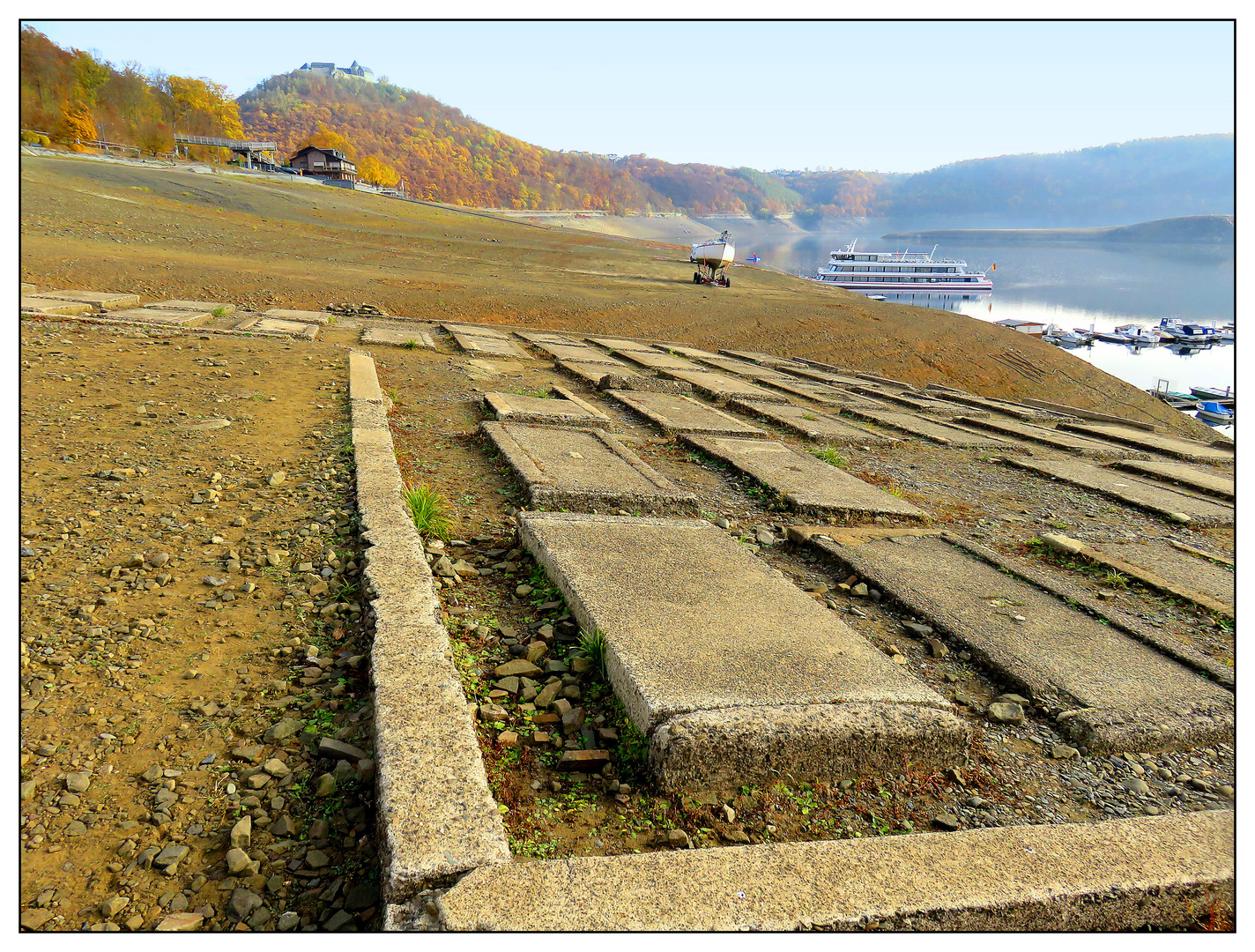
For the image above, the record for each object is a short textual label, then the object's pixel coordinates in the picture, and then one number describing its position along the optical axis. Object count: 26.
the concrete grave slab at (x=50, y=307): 8.12
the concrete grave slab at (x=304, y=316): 10.81
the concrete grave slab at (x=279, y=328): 9.09
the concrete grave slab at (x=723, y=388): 8.17
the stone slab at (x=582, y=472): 3.96
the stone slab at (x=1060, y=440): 7.32
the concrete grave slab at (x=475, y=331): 12.01
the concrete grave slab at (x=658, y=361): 10.08
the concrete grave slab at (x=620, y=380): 8.16
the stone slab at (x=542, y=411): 5.66
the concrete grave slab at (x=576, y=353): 10.20
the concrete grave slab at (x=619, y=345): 12.39
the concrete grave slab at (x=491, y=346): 9.91
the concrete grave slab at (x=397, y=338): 9.65
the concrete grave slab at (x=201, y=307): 10.37
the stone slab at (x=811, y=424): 6.82
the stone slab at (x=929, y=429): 7.37
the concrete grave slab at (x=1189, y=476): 5.97
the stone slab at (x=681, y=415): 6.32
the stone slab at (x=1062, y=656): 2.43
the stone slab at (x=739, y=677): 1.96
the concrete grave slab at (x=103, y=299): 9.20
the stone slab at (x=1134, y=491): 5.25
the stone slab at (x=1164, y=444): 7.47
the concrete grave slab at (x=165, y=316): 8.62
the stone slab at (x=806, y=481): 4.51
